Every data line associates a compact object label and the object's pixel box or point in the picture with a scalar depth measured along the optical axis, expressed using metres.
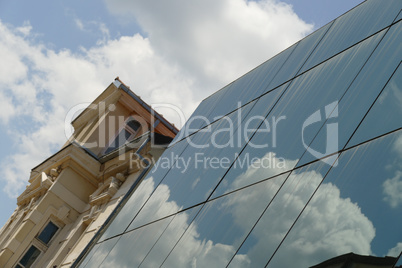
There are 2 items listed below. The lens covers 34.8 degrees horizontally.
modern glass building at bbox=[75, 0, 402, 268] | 8.25
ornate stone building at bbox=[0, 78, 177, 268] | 21.77
